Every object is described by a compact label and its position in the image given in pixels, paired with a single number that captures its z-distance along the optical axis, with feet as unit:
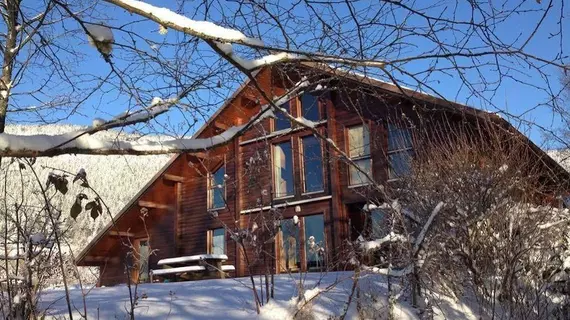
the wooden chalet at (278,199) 43.83
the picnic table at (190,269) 40.16
